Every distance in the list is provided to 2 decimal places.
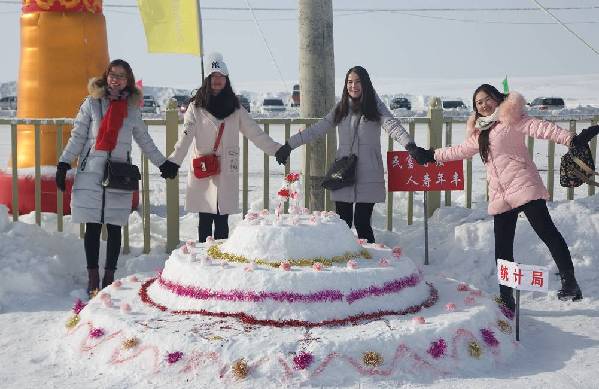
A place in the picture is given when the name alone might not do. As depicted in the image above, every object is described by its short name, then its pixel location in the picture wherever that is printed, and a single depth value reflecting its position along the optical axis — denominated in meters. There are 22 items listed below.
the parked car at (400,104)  36.75
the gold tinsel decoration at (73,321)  4.61
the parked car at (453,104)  36.58
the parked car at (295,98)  39.03
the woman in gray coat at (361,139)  5.71
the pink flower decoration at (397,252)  4.99
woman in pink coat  4.88
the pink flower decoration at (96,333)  4.20
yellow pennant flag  7.23
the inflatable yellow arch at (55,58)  8.05
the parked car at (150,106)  34.19
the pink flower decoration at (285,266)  4.32
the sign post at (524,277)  4.17
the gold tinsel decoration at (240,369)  3.66
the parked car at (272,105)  35.97
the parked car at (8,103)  36.28
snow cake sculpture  3.77
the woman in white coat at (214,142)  5.71
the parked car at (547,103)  33.62
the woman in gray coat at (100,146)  5.35
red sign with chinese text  6.43
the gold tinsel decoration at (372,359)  3.77
